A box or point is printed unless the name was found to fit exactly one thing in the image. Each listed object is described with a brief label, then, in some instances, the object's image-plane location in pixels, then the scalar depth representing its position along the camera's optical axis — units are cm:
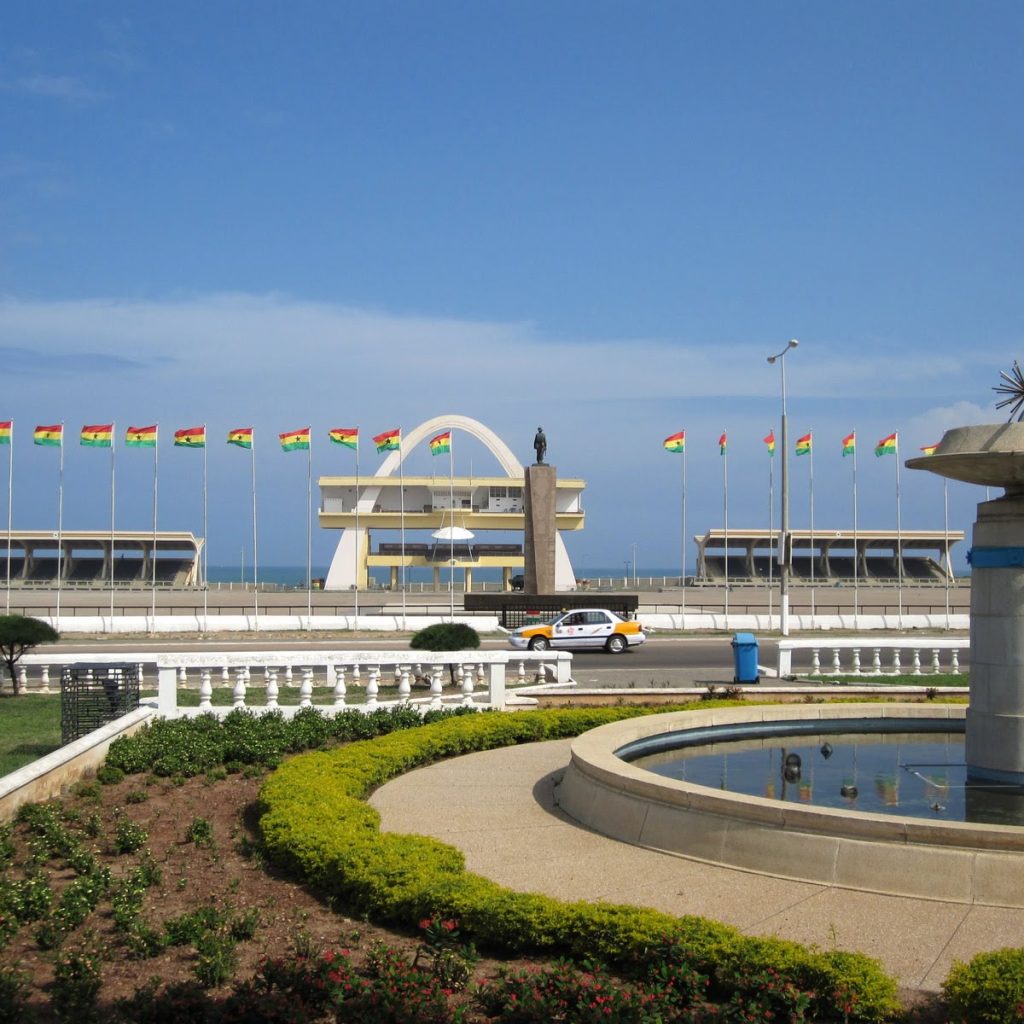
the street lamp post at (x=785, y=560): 3712
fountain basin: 835
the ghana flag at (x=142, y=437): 4362
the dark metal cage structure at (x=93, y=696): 1552
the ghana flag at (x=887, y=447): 4825
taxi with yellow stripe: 3344
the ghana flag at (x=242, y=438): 4425
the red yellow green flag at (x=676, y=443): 5112
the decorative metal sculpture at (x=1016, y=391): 1163
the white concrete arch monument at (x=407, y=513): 7925
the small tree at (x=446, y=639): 2427
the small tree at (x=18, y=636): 2156
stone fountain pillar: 1095
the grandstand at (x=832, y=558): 8756
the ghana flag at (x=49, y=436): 4297
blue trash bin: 2388
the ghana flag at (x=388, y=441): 4834
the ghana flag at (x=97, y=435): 4284
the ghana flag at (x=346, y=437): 4588
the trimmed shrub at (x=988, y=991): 595
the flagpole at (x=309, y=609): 4175
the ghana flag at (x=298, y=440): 4650
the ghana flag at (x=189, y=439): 4366
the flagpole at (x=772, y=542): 8741
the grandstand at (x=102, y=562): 8119
